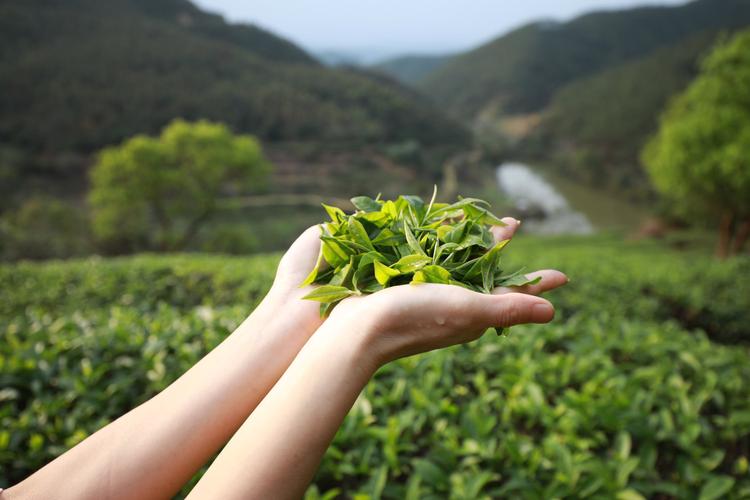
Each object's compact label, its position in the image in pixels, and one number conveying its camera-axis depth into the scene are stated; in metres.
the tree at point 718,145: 9.95
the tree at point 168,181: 15.27
